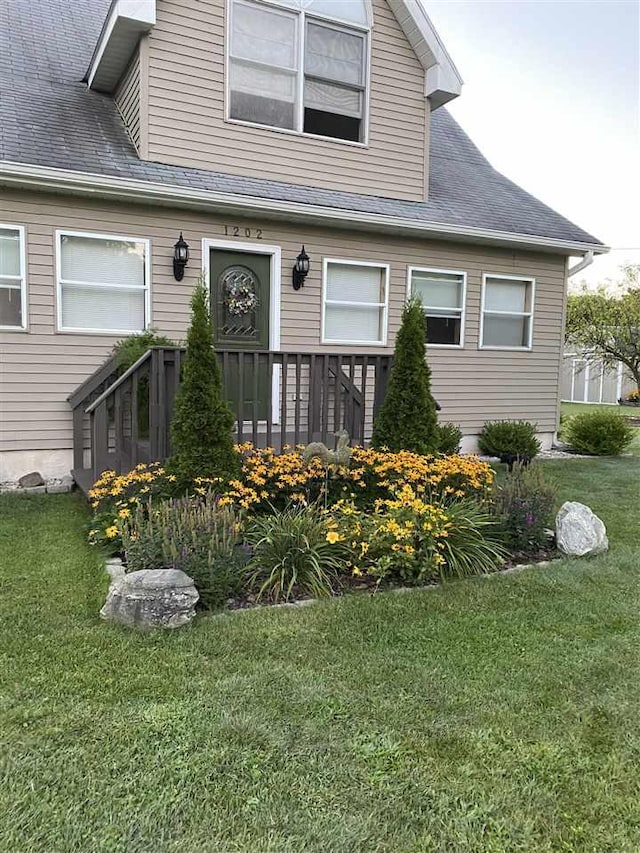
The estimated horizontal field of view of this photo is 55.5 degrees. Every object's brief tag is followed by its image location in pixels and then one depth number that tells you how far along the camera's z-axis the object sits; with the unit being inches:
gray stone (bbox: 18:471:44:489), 245.9
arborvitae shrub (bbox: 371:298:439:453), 211.0
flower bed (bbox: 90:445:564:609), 140.8
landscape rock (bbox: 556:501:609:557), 174.6
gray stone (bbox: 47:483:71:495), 242.1
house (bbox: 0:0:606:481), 243.4
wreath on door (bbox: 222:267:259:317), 280.2
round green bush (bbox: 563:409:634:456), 374.6
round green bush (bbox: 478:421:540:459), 324.2
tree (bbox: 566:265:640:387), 684.1
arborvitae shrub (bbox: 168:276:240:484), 179.6
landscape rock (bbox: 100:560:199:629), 121.3
